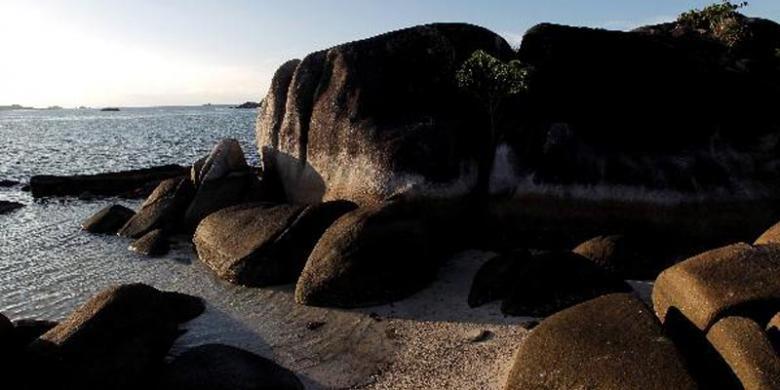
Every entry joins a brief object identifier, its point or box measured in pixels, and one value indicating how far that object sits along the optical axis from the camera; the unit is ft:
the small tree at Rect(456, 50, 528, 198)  66.95
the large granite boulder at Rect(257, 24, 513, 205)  65.82
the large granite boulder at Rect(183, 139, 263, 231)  80.89
